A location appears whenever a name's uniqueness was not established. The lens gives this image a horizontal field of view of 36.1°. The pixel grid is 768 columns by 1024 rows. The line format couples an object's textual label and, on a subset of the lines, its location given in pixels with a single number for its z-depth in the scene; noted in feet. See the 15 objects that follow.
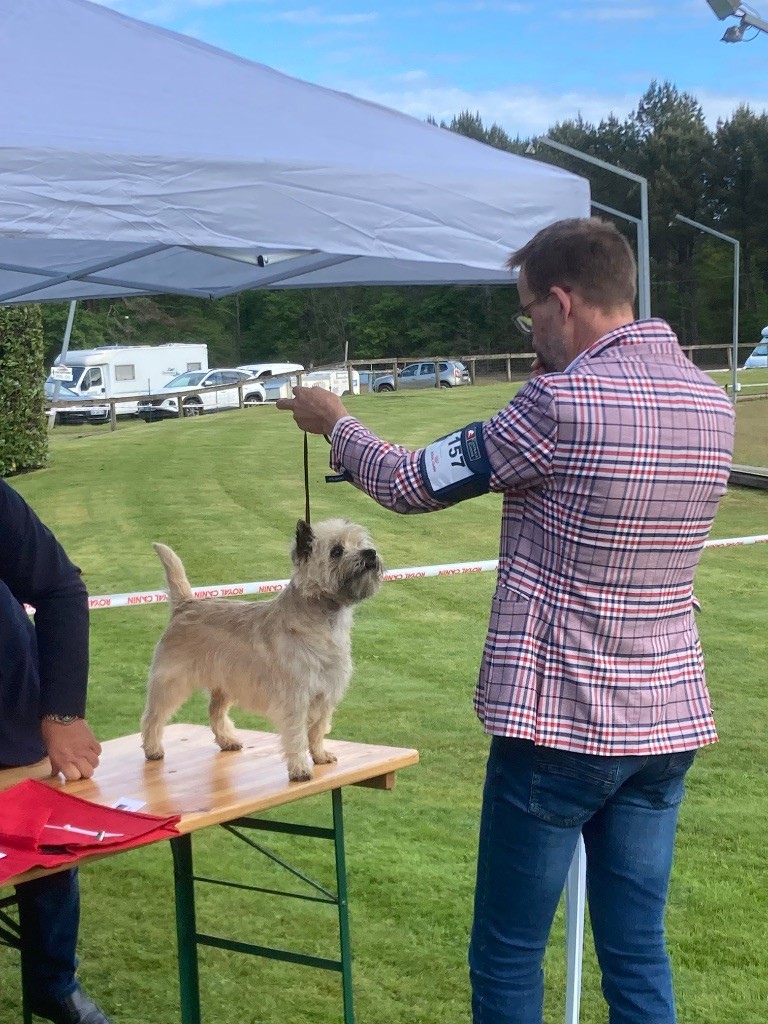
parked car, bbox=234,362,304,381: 135.44
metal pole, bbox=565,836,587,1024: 9.81
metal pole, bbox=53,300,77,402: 67.61
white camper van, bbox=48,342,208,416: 136.87
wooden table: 9.20
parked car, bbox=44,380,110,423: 113.80
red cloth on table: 7.55
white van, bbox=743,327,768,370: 136.52
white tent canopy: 8.55
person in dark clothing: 9.33
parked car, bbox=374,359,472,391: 141.49
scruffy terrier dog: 9.96
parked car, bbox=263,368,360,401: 116.67
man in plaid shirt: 7.30
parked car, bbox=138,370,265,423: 111.65
